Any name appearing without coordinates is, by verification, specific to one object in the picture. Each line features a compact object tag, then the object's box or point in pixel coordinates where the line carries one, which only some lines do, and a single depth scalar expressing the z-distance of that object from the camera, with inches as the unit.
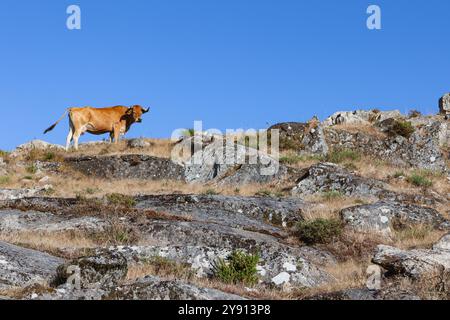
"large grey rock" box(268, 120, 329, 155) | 1454.2
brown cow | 1459.2
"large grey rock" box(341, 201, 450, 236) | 783.7
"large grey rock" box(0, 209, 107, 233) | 669.9
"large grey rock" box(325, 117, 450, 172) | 1444.4
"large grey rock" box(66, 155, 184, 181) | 1270.9
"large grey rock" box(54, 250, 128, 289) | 443.8
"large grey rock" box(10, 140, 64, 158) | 1460.4
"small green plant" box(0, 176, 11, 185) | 1188.6
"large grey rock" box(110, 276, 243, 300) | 393.4
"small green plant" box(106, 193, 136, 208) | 809.5
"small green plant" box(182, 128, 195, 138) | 1592.5
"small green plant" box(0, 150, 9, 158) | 1423.5
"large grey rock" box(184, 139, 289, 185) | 1149.1
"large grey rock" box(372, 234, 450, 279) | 514.3
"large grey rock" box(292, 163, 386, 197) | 994.1
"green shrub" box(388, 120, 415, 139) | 1534.9
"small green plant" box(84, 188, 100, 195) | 1040.6
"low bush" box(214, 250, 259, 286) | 538.9
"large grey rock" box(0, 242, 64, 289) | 464.8
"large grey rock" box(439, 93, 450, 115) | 1860.2
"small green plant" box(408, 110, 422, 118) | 1745.6
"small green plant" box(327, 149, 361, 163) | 1340.3
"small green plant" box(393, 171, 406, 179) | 1171.0
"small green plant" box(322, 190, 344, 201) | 924.9
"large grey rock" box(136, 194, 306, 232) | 777.8
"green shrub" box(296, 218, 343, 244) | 697.6
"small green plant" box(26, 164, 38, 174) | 1284.4
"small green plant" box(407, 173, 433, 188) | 1111.0
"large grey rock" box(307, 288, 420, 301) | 399.9
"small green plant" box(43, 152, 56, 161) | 1343.9
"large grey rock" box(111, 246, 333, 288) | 560.7
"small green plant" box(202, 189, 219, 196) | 1017.7
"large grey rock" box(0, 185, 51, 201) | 1040.2
